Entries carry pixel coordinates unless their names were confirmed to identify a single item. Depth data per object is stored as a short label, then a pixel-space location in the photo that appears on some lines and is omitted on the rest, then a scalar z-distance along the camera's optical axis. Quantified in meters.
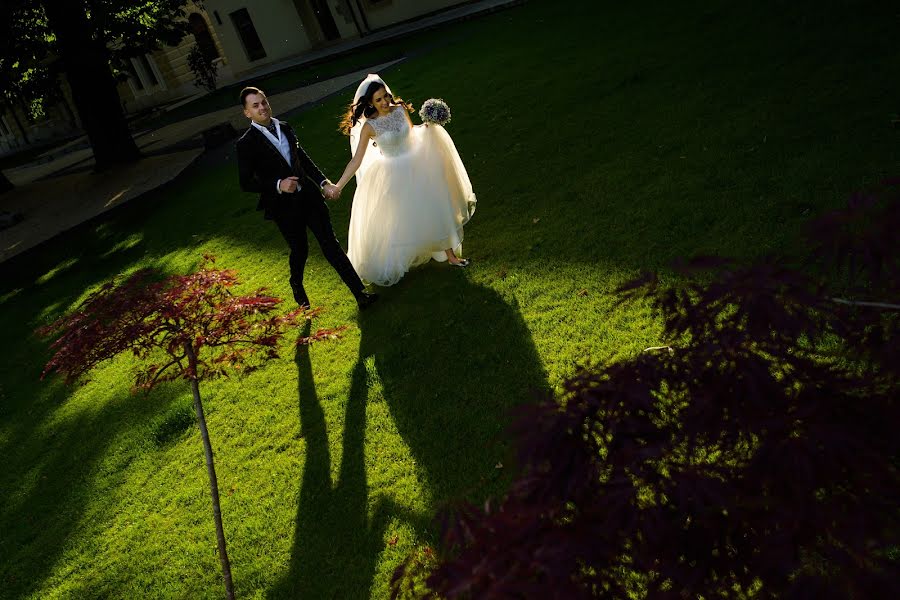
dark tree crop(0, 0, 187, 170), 14.79
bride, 5.75
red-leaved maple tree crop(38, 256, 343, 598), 3.54
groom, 5.29
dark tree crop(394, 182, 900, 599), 1.43
